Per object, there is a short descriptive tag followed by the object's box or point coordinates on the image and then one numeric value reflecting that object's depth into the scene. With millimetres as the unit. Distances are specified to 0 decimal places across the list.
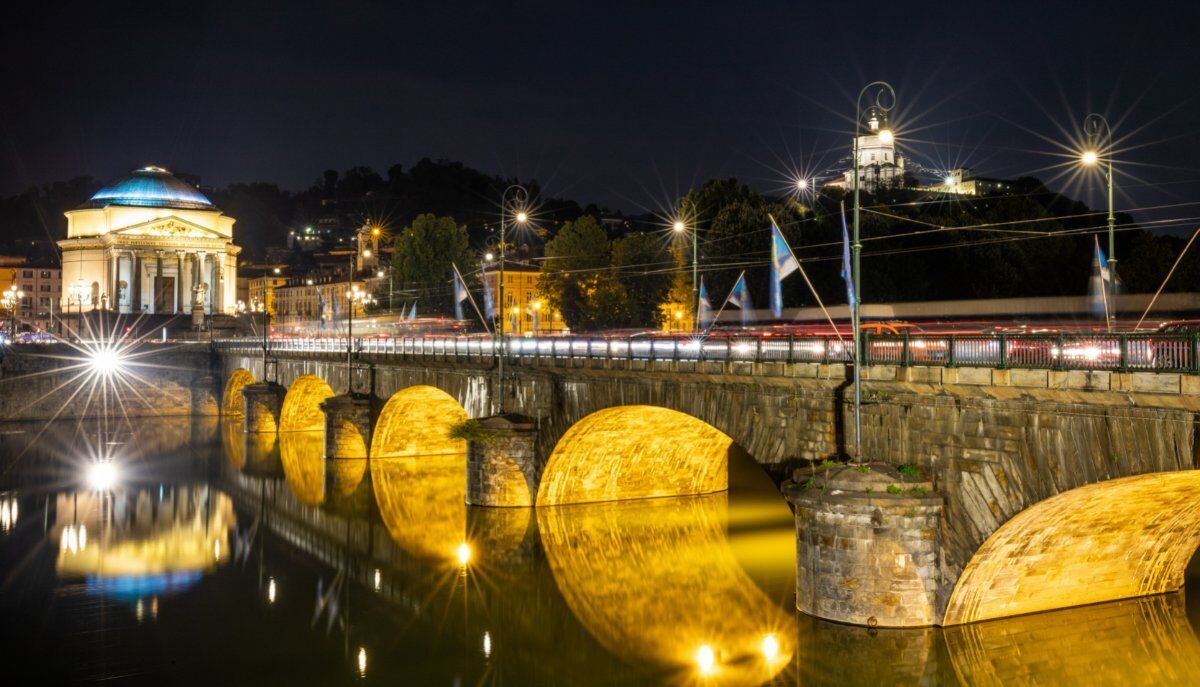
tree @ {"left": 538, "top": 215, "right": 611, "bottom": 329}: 72312
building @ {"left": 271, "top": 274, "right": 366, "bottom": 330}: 140750
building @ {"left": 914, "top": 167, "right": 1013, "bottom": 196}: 121938
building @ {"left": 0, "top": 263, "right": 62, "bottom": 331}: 158375
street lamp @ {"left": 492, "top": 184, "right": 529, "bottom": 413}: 33456
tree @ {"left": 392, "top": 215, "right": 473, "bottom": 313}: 92438
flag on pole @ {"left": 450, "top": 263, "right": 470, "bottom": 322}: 40219
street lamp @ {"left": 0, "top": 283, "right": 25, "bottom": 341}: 85438
